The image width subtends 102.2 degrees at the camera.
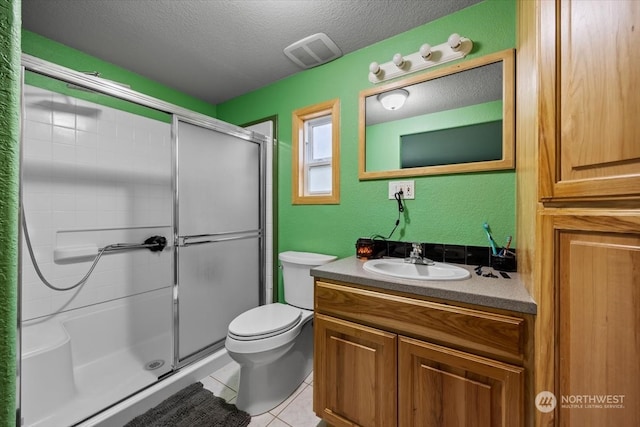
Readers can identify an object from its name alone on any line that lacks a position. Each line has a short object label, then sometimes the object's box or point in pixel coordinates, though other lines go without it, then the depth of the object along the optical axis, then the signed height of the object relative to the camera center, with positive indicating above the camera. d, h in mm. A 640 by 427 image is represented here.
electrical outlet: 1604 +142
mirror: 1370 +527
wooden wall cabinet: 639 +2
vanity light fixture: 1445 +922
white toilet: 1411 -780
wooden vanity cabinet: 895 -611
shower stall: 1461 -239
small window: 2038 +474
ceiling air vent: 1717 +1134
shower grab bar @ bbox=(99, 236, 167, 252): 1920 -250
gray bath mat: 1342 -1096
